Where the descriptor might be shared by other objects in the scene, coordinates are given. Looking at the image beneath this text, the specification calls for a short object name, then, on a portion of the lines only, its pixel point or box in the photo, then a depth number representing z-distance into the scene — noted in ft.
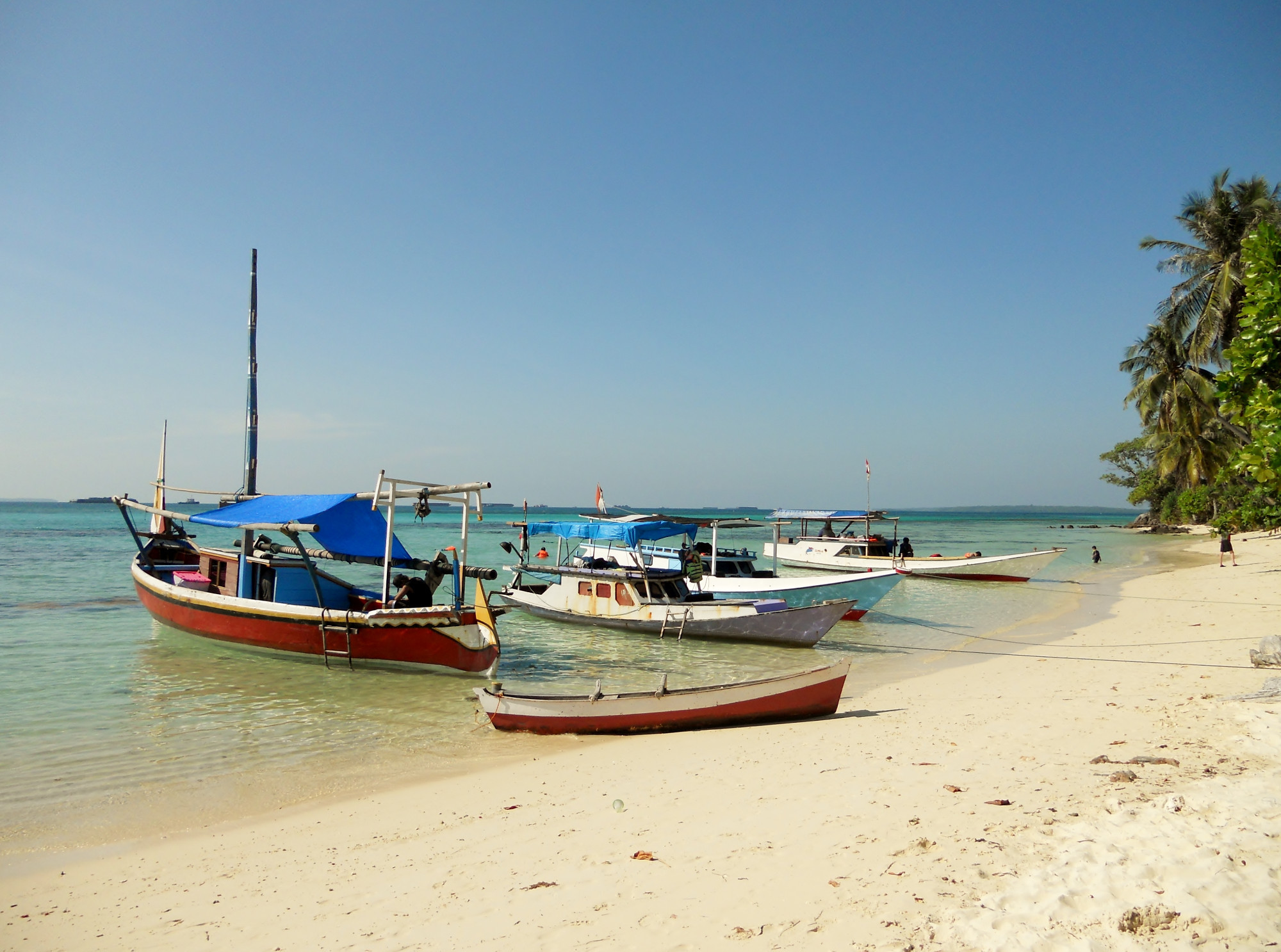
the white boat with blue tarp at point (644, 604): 55.67
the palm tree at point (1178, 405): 111.14
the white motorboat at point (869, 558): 103.09
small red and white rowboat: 31.58
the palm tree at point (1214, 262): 85.71
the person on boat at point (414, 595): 47.44
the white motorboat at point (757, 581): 65.10
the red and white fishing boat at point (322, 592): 43.91
